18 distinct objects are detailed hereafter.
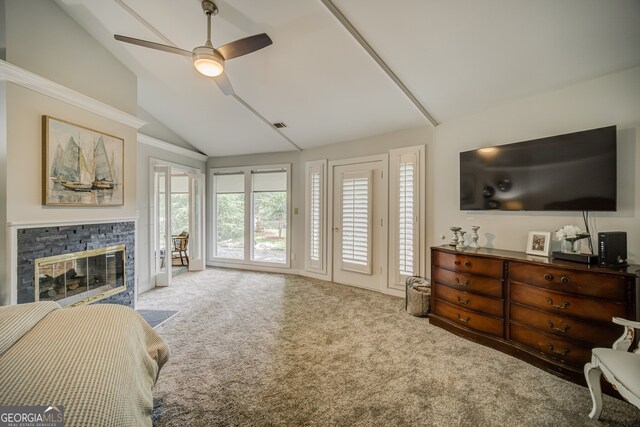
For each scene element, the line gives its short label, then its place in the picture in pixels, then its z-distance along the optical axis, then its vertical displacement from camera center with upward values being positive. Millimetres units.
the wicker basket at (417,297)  3211 -1036
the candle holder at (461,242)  3016 -340
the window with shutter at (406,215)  3695 -24
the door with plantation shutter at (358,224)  4238 -176
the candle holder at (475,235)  2929 -253
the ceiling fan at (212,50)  2105 +1368
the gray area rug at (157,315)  3084 -1281
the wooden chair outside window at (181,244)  5856 -695
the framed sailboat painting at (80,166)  2477 +502
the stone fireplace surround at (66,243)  2270 -314
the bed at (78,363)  795 -535
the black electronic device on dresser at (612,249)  1986 -270
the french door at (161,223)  4496 -180
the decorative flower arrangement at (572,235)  2160 -184
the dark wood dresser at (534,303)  1884 -771
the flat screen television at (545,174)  2135 +373
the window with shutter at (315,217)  4855 -70
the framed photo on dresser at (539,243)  2453 -286
